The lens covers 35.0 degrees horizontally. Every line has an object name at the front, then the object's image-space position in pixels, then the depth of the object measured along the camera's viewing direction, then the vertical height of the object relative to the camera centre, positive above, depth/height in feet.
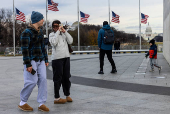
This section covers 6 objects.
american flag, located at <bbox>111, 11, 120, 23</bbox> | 115.85 +12.11
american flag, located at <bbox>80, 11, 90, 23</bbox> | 117.70 +12.80
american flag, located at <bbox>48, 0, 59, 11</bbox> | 99.09 +14.83
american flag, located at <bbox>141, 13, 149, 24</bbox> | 118.76 +12.36
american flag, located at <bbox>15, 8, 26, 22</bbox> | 106.52 +12.51
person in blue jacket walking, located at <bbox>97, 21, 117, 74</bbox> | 31.30 +0.00
